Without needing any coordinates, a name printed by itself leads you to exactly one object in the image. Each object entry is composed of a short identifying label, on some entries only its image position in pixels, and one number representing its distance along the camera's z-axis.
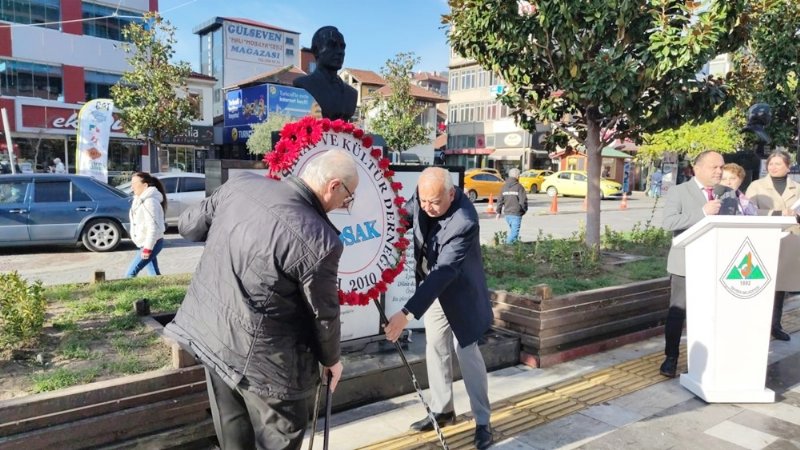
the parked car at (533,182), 32.84
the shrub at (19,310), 3.60
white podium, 4.19
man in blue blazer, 3.30
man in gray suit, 4.55
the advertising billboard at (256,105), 34.47
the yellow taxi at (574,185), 29.94
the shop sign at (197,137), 30.12
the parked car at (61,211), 9.98
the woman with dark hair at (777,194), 5.93
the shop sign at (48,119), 23.73
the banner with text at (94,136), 14.14
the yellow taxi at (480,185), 25.20
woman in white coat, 6.65
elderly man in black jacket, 2.18
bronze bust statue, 4.25
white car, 13.25
